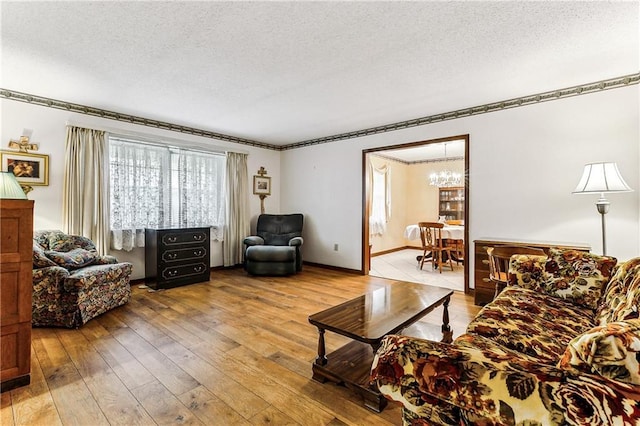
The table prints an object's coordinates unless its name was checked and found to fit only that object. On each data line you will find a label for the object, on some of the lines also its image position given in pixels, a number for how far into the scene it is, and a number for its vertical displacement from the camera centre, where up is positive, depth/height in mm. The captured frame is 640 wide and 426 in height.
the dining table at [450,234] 5508 -416
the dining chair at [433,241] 5348 -519
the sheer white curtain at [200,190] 4707 +384
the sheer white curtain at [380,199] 6848 +349
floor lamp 2605 +278
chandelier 6668 +796
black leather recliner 4731 -556
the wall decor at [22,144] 3275 +765
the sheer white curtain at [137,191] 4035 +319
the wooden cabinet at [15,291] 1765 -475
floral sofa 669 -436
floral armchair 2705 -661
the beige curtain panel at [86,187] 3615 +330
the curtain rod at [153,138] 3756 +1095
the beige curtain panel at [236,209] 5297 +72
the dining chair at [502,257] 2621 -403
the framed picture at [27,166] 3229 +525
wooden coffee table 1716 -698
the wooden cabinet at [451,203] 7625 +267
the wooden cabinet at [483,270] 3346 -651
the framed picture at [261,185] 5789 +558
